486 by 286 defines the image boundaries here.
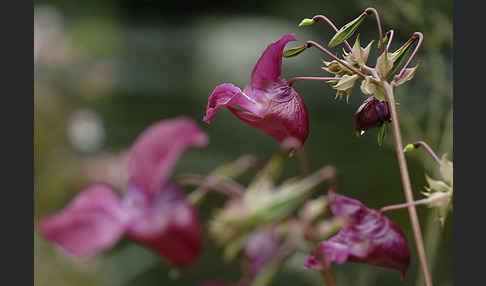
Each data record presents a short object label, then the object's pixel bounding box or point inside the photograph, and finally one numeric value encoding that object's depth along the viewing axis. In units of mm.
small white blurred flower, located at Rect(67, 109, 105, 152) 1233
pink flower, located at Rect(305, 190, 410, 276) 523
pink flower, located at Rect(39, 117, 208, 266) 656
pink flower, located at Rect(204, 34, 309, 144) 508
